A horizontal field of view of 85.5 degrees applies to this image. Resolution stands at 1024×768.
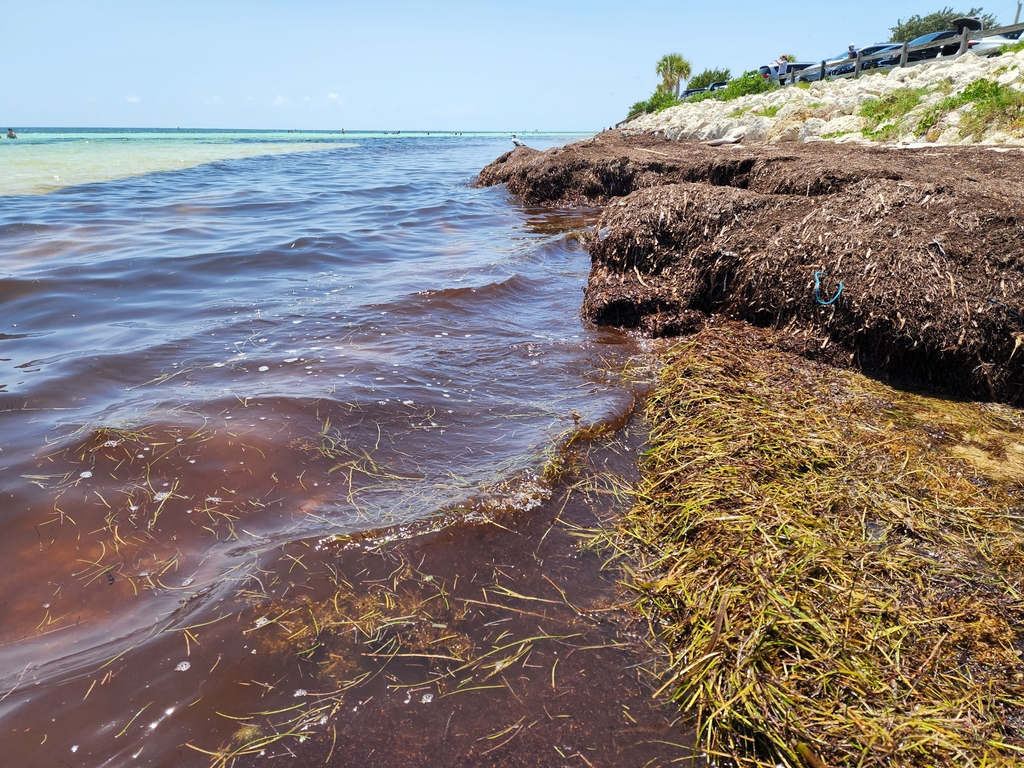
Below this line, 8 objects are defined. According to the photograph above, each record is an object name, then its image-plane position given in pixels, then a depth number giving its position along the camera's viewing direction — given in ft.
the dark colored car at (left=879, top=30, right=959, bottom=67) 72.43
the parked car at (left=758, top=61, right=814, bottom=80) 106.52
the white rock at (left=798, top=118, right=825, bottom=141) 55.62
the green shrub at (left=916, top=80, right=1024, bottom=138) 38.45
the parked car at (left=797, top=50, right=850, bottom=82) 90.68
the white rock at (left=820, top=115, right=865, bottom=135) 52.06
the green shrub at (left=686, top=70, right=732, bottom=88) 159.19
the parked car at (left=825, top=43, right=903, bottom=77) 83.35
